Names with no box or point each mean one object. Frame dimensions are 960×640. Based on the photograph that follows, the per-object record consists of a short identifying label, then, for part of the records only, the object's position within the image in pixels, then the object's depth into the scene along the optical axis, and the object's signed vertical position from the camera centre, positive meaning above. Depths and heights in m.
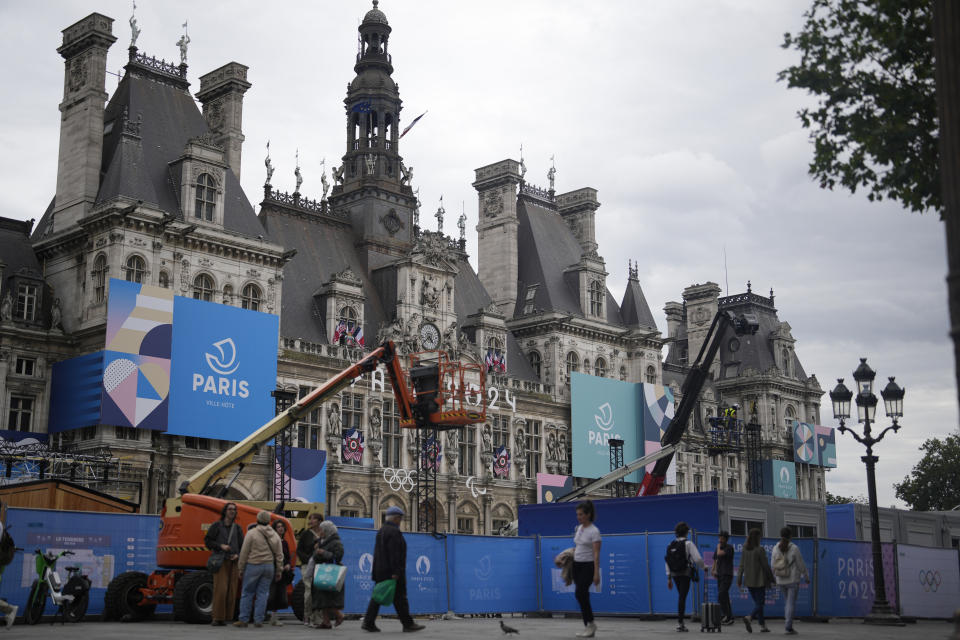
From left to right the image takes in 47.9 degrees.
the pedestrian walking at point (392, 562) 17.12 -0.53
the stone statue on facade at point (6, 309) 41.03 +8.16
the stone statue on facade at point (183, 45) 49.69 +21.85
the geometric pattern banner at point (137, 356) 39.38 +6.25
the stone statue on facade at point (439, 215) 58.26 +16.76
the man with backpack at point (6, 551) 18.16 -0.42
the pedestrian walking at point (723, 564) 22.00 -0.70
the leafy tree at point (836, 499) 99.71 +2.81
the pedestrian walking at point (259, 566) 18.62 -0.65
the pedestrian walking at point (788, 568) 20.28 -0.71
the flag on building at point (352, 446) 47.47 +3.56
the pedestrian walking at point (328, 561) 18.83 -0.57
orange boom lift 21.17 +0.19
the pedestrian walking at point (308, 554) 20.12 -0.51
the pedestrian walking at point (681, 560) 19.91 -0.56
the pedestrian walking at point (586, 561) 16.20 -0.48
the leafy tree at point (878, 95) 15.95 +6.55
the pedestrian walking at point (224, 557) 19.70 -0.53
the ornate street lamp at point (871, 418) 24.98 +2.73
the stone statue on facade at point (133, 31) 47.69 +21.56
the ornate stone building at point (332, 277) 42.03 +11.40
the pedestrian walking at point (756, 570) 20.59 -0.76
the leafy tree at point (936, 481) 80.12 +3.61
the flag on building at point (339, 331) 49.18 +8.83
